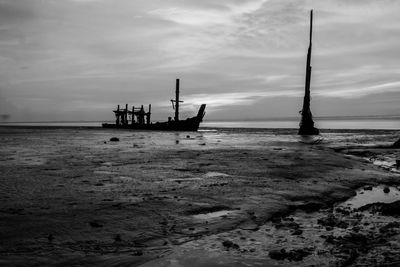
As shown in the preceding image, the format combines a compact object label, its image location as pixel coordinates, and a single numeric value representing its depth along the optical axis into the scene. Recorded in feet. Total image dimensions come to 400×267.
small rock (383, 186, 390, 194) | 23.38
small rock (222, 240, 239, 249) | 12.51
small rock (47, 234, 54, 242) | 12.71
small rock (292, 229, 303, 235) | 14.08
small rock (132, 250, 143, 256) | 11.68
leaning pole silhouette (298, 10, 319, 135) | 105.09
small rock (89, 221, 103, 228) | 14.43
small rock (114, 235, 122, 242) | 12.92
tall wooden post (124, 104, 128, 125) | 206.69
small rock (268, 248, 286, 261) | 11.50
